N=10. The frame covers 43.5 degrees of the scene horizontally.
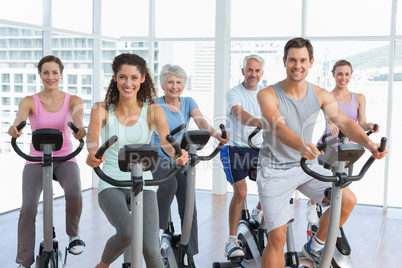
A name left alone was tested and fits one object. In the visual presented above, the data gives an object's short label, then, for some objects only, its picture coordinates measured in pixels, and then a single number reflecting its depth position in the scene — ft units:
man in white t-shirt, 13.06
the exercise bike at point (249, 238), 12.79
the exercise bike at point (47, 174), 10.87
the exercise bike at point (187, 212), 11.13
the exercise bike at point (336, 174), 8.46
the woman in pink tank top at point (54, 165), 11.53
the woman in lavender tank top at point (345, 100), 15.30
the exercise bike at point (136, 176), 7.73
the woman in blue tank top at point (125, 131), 8.75
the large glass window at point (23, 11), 17.47
